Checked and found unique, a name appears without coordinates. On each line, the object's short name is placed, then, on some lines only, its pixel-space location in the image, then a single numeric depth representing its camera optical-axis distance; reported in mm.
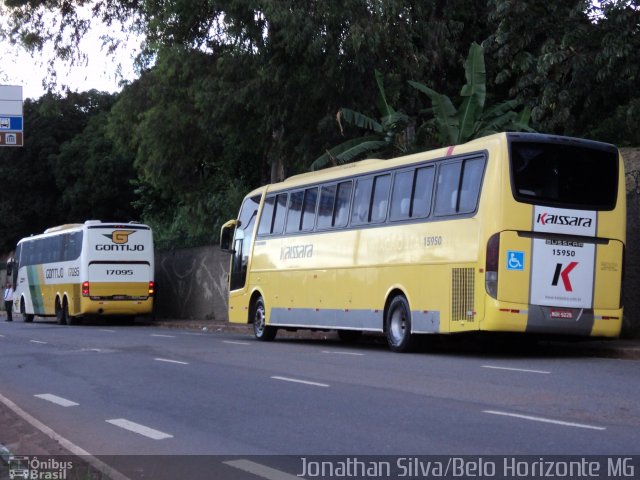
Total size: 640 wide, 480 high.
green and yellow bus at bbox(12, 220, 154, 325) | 34125
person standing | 43906
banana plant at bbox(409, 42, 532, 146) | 22562
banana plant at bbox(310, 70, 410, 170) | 23703
